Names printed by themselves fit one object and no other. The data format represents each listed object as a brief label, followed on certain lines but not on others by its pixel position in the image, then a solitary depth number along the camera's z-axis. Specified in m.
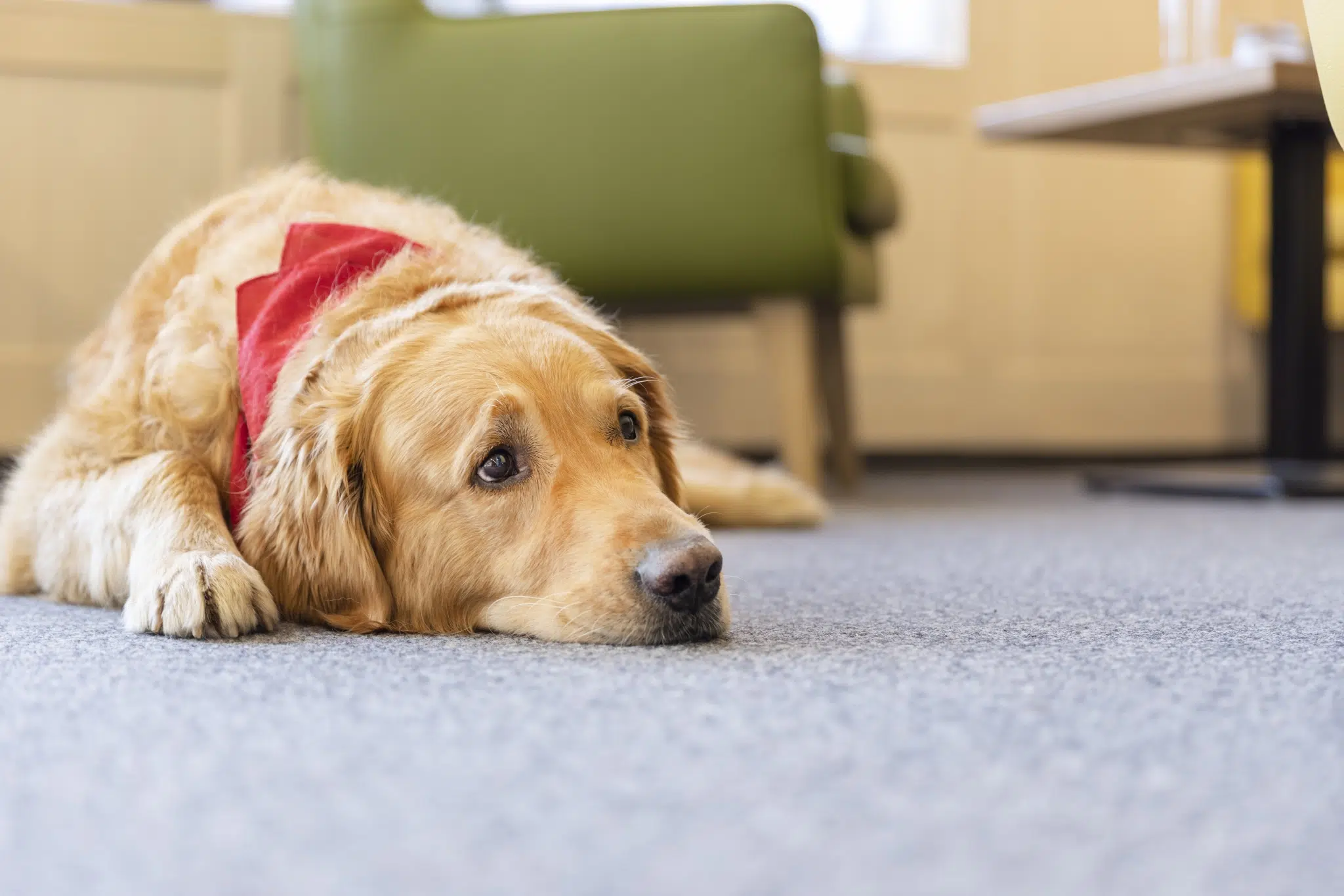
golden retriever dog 1.54
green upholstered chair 3.39
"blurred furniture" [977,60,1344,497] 3.66
